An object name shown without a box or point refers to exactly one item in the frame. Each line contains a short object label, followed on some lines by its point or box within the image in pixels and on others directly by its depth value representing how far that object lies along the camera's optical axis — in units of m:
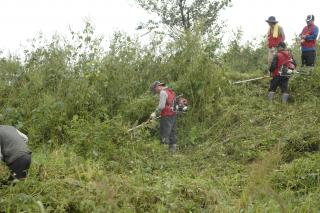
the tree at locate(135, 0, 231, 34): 19.48
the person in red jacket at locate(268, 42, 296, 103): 10.74
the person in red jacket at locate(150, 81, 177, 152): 9.44
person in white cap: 11.64
